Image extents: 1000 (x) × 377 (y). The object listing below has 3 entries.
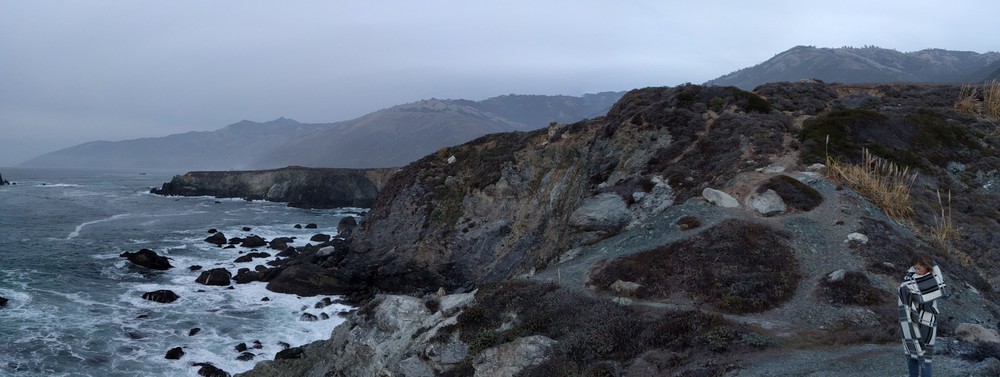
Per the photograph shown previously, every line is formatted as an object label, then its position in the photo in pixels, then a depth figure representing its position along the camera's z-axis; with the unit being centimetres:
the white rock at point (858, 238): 1529
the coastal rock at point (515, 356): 1130
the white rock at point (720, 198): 1864
